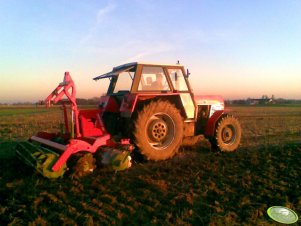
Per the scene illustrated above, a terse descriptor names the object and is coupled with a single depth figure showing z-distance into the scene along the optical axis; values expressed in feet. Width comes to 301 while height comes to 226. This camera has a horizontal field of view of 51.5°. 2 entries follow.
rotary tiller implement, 17.79
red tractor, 19.80
